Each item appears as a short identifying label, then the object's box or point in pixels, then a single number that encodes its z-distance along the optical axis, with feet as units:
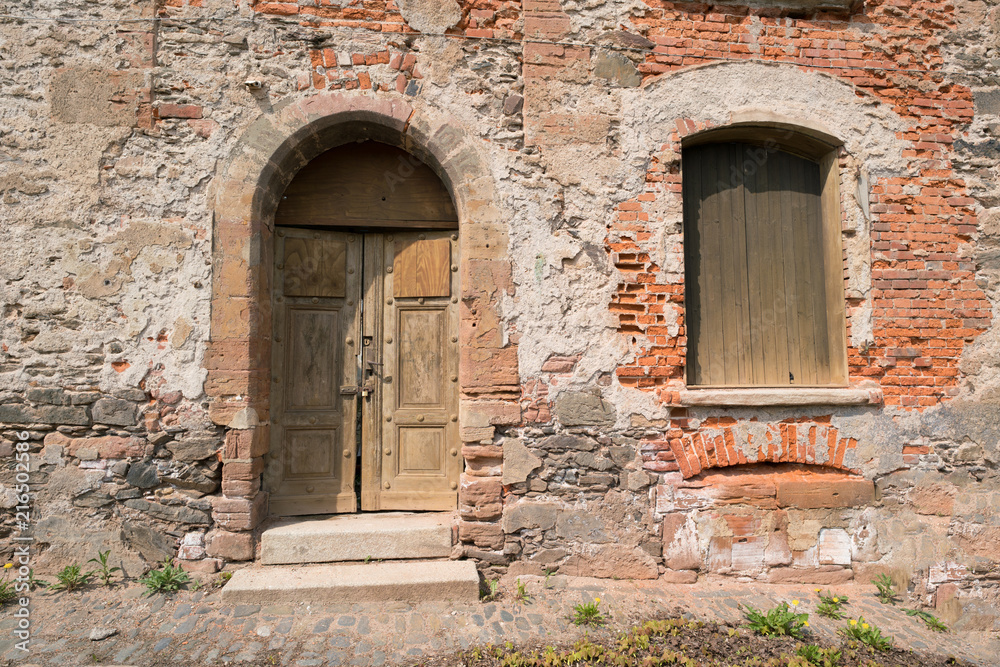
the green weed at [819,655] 9.05
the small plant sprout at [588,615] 10.03
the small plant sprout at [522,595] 10.71
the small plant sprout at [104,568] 10.69
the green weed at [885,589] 11.23
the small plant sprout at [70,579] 10.47
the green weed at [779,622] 9.82
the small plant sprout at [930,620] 10.59
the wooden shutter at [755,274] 12.62
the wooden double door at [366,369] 12.40
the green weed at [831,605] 10.54
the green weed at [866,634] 9.62
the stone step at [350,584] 10.27
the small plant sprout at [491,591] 10.74
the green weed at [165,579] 10.52
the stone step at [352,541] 11.14
